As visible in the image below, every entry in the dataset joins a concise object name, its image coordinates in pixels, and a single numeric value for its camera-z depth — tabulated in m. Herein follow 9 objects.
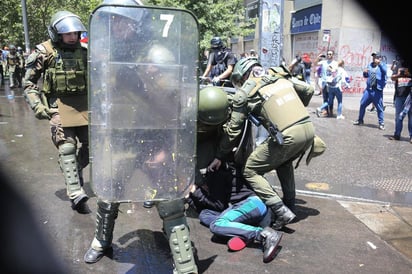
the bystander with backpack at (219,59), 8.24
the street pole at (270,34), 5.81
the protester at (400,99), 8.20
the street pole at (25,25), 17.25
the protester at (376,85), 9.42
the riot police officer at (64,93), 4.01
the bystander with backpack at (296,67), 8.44
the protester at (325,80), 11.20
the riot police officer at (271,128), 3.63
